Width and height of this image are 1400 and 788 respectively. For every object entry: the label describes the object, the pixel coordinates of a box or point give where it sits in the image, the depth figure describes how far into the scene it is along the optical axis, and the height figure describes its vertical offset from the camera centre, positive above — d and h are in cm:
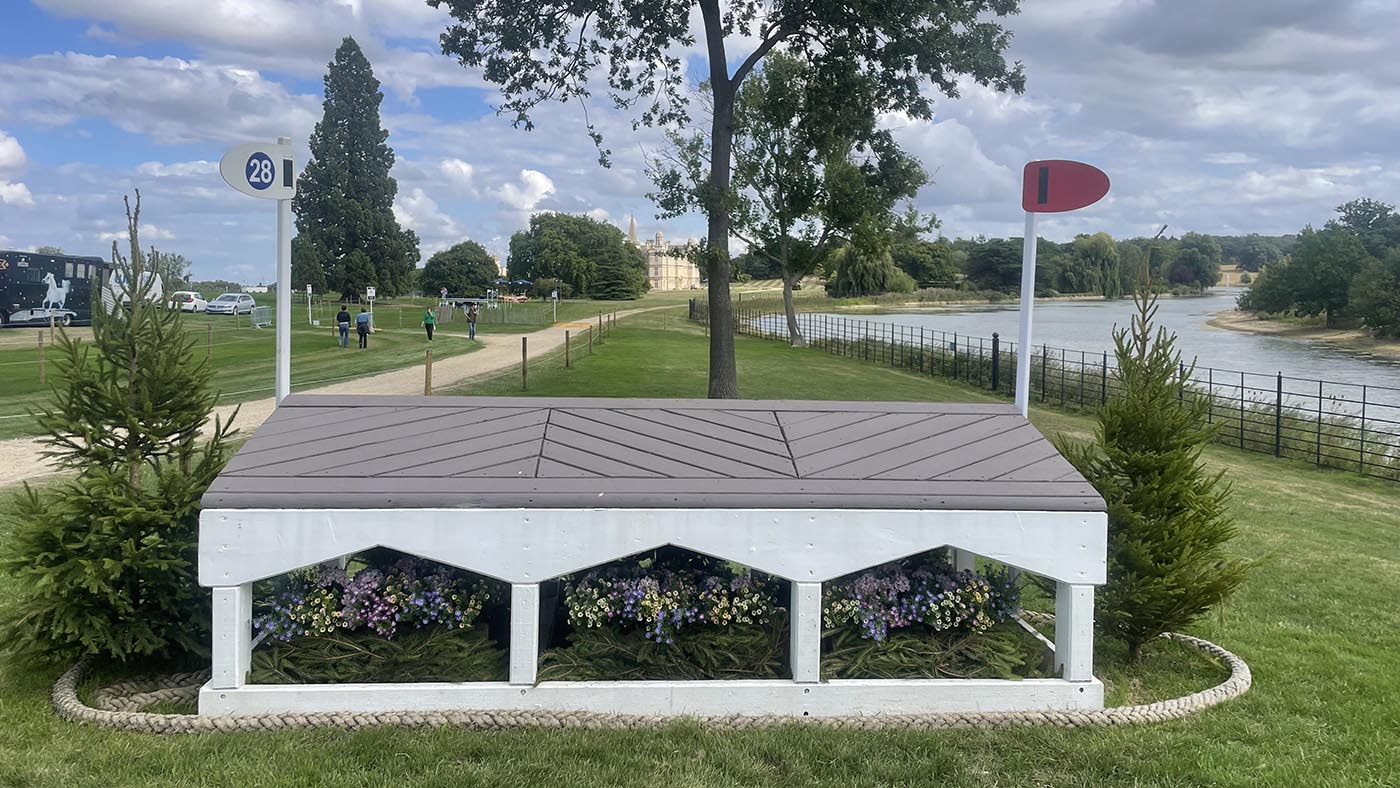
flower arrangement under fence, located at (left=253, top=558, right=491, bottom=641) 462 -135
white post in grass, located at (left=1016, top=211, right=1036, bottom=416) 570 +21
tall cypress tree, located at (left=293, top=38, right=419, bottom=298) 6275 +978
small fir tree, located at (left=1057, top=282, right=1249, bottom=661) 510 -88
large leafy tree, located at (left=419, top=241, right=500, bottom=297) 10212 +618
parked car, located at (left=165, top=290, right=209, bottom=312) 5466 +121
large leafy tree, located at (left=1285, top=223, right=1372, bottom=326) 6826 +568
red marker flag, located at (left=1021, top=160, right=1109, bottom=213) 546 +90
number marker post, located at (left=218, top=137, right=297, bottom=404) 544 +87
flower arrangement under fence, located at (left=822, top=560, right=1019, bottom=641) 480 -134
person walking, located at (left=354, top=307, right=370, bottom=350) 3403 +6
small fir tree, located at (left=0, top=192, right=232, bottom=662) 462 -93
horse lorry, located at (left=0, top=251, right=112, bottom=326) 4362 +150
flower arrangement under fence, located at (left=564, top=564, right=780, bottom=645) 468 -133
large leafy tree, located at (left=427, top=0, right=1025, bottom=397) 1864 +592
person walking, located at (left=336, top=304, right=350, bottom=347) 3447 +11
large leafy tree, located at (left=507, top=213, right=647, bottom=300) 10300 +853
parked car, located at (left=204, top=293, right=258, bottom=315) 5667 +113
